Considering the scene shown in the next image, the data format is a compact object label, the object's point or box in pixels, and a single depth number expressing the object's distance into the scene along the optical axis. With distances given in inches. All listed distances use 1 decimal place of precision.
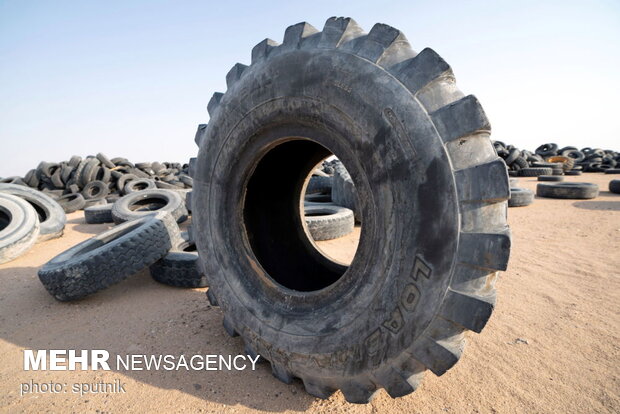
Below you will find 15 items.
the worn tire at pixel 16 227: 207.2
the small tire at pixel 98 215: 319.9
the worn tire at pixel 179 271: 147.0
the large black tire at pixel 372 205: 59.4
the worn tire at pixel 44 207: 265.6
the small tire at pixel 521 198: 351.9
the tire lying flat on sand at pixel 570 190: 374.9
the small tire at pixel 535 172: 631.8
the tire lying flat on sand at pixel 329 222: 233.0
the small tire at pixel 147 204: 275.8
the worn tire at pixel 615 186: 411.8
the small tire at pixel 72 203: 390.0
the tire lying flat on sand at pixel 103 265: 131.0
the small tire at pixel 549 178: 550.5
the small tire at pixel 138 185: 454.7
